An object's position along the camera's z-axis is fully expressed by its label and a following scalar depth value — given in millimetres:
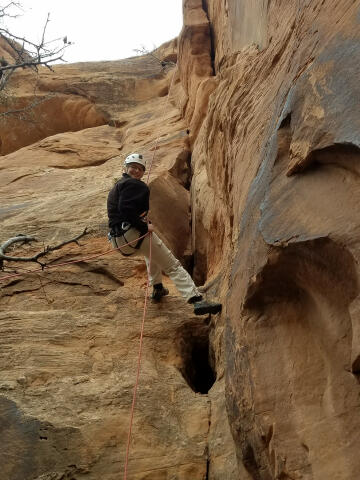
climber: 6074
